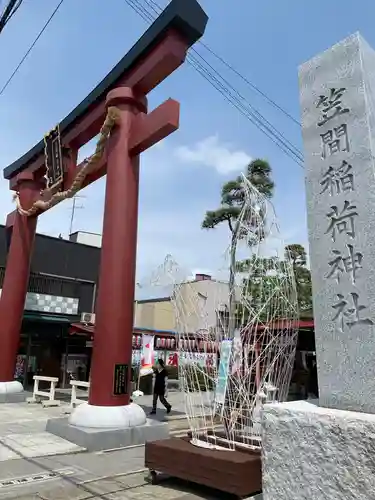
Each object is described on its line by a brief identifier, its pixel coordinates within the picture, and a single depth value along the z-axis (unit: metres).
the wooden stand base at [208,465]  4.17
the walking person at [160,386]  10.46
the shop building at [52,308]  14.72
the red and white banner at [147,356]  13.80
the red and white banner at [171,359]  19.12
